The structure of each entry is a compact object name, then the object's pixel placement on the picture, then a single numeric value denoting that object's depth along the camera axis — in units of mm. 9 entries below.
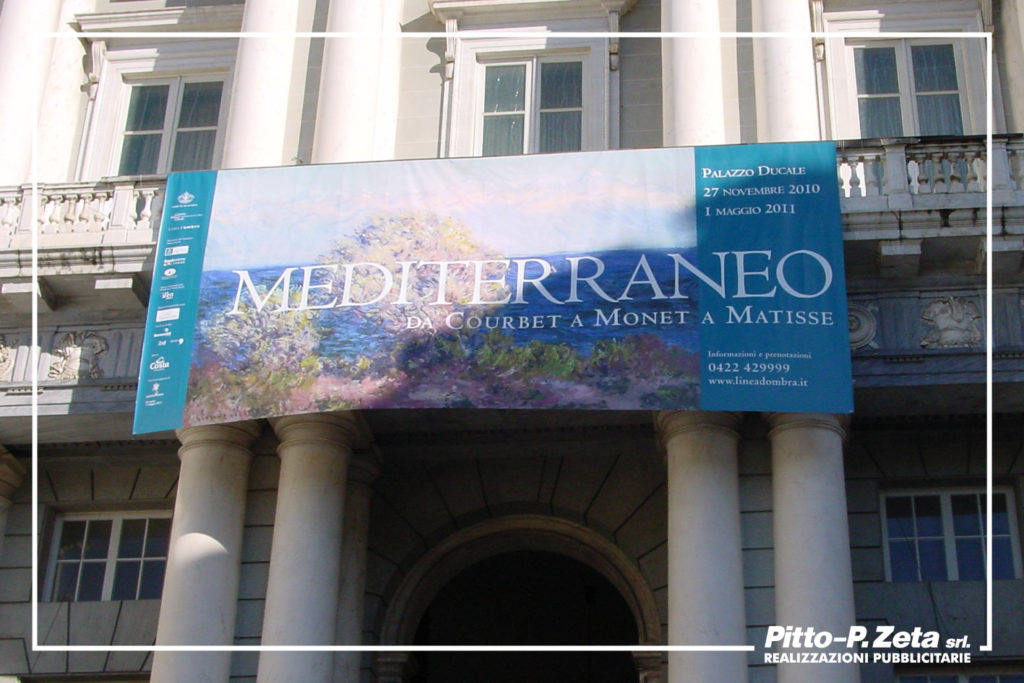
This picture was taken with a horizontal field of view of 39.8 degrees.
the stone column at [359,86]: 17453
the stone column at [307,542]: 14688
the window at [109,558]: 17906
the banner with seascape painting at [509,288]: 14547
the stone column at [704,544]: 13773
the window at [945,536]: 16359
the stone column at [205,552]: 14812
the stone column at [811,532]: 13641
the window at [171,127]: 19422
